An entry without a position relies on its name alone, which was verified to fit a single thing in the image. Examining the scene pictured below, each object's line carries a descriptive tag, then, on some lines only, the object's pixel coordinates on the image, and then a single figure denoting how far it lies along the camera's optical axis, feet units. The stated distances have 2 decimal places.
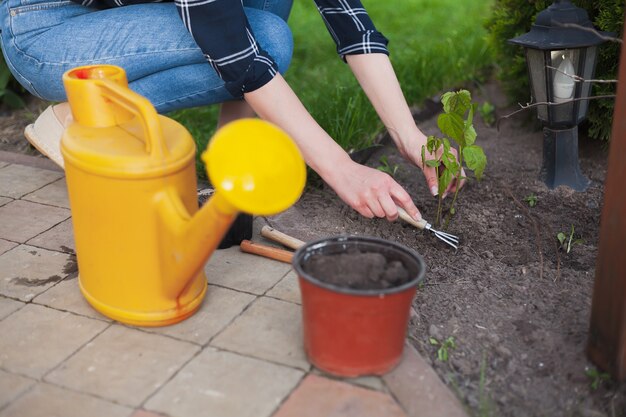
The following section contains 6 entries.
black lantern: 7.80
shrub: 8.33
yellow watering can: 4.83
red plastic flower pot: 5.02
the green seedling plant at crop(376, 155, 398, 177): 8.74
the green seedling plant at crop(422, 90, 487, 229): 6.82
